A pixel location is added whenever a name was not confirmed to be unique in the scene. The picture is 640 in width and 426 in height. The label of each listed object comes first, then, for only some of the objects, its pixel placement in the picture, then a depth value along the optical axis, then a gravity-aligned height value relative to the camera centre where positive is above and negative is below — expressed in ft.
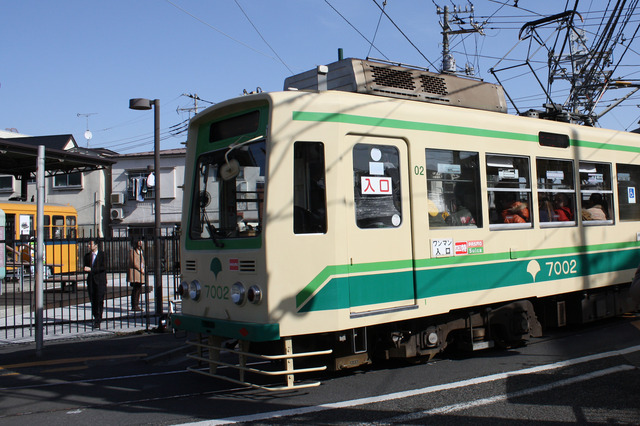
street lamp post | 38.01 +4.74
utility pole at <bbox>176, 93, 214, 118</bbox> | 131.15 +34.38
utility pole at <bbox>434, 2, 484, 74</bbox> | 105.19 +39.12
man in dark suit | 38.31 -1.59
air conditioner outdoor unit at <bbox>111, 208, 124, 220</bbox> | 103.35 +7.68
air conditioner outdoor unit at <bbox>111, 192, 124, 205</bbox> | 103.50 +10.31
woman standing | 42.80 -1.08
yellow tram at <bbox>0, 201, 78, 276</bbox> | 63.72 +5.06
